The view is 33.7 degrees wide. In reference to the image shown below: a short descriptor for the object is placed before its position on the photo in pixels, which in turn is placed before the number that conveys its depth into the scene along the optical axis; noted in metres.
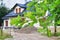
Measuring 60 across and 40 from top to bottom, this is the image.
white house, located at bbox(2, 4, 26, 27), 16.48
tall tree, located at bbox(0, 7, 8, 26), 17.73
